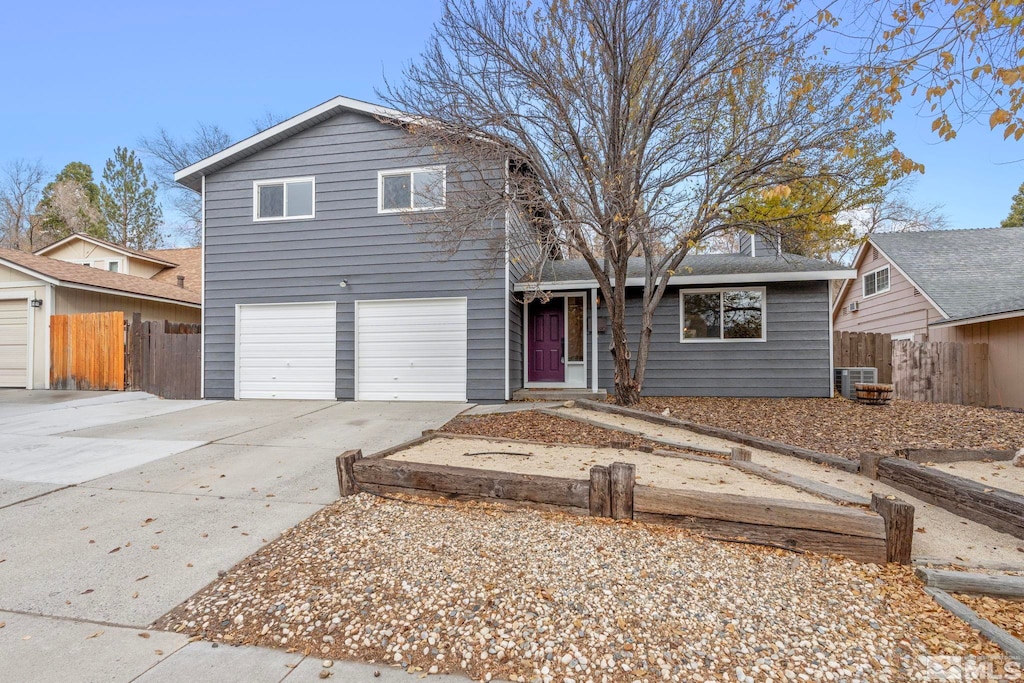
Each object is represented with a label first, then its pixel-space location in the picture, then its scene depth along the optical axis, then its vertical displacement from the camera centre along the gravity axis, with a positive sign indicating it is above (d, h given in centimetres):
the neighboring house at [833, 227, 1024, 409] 1048 +150
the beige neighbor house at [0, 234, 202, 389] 1116 +117
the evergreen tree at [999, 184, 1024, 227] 2220 +635
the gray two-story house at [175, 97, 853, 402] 943 +96
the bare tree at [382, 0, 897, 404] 667 +346
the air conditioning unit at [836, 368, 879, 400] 988 -63
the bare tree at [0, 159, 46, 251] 2534 +780
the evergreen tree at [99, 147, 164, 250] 2408 +729
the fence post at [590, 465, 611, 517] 318 -97
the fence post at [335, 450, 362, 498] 384 -102
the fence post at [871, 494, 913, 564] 261 -100
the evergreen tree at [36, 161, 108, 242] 2406 +669
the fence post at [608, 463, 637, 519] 313 -93
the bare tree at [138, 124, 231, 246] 2314 +941
